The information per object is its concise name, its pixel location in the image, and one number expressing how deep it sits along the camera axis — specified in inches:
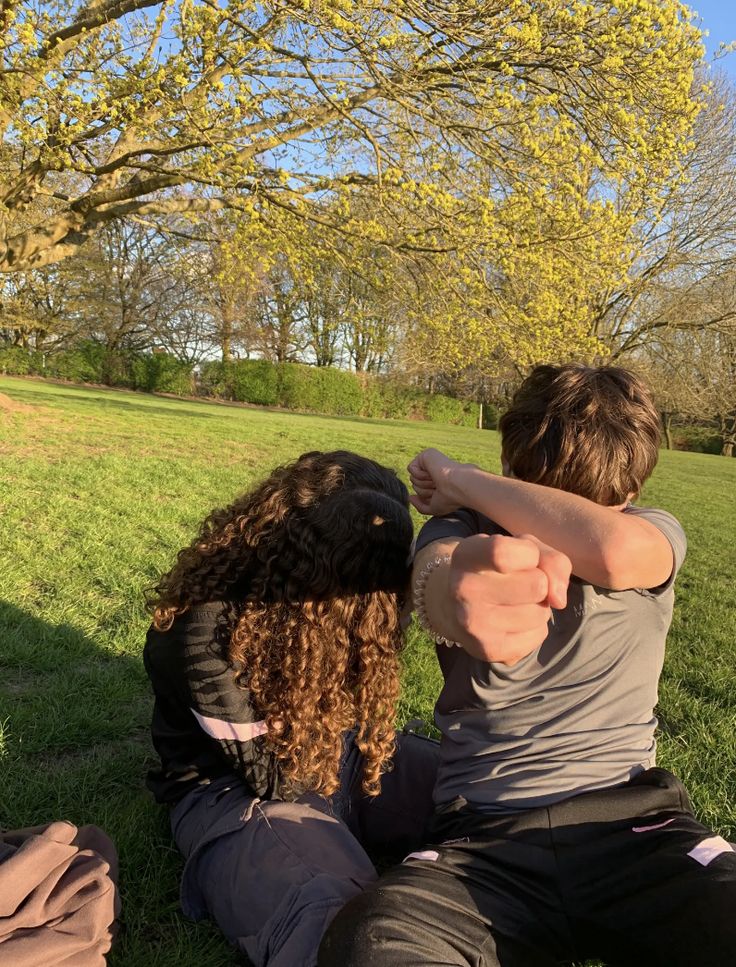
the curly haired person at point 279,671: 76.2
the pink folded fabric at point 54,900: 59.2
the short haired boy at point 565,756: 58.6
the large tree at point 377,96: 284.2
